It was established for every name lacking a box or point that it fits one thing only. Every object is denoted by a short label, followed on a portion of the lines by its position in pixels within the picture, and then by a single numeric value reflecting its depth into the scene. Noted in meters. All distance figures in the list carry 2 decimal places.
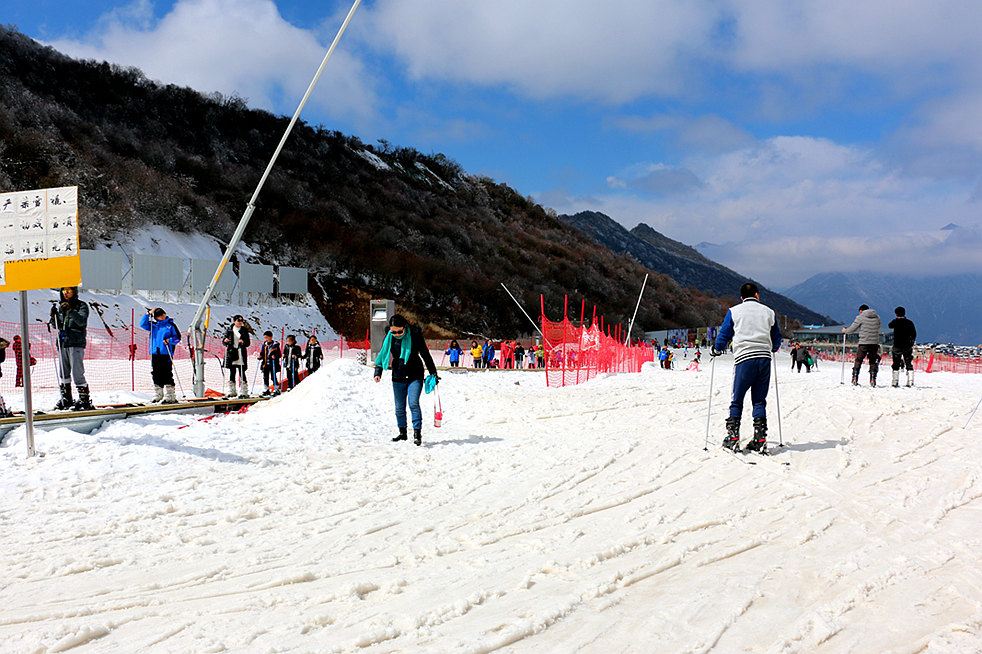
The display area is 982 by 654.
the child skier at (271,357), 16.81
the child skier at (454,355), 27.46
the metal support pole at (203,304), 12.23
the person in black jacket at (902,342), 14.67
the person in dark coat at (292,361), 17.09
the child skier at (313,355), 18.36
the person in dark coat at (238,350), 13.74
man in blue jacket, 11.61
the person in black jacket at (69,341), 9.75
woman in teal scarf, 8.80
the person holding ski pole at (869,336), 14.57
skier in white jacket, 7.36
